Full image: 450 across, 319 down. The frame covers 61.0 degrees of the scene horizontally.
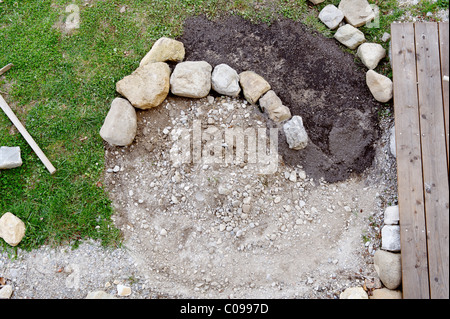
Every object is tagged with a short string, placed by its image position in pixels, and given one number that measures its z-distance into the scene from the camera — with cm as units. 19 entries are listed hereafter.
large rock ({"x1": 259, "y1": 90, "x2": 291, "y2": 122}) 429
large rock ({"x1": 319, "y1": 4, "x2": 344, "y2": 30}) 483
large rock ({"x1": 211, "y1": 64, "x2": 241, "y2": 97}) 441
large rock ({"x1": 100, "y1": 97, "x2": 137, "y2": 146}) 418
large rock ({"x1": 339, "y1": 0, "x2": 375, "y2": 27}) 485
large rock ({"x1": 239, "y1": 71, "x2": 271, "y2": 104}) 439
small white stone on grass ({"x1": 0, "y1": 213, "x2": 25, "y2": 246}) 394
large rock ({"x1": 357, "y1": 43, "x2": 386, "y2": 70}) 457
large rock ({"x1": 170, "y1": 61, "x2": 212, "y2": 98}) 440
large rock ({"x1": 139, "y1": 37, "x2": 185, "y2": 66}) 461
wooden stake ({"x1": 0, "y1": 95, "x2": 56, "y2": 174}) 422
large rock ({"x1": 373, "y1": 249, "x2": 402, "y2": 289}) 365
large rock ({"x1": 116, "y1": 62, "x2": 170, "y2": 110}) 434
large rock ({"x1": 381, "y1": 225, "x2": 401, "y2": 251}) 376
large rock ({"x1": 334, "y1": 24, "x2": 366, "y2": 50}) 470
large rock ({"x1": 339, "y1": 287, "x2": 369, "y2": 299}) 359
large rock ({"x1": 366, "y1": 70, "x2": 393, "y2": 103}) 437
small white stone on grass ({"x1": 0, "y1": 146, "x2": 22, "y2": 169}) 416
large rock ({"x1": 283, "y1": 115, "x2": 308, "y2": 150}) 413
